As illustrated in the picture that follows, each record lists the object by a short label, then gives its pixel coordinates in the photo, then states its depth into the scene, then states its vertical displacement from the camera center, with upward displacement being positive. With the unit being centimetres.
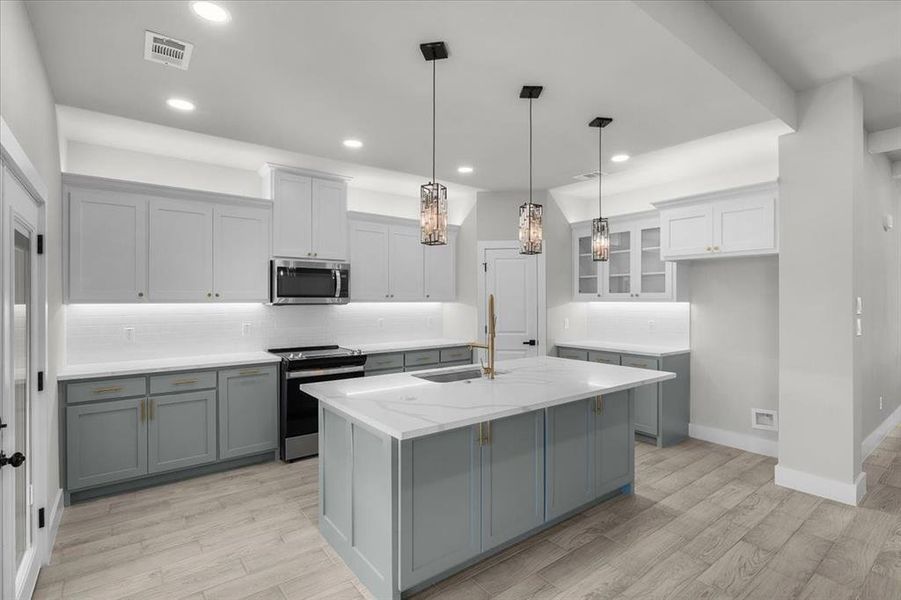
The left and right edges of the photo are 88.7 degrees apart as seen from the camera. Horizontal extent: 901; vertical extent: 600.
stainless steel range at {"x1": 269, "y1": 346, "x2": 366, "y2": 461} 425 -93
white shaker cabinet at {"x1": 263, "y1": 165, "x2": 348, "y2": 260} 462 +92
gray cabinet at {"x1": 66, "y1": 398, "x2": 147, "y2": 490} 335 -105
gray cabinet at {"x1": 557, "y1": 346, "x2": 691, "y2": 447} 467 -107
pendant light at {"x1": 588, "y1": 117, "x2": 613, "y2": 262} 328 +42
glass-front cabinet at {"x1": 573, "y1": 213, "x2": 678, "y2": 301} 511 +38
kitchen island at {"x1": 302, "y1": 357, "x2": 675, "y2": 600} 223 -93
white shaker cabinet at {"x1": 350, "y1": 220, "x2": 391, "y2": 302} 520 +45
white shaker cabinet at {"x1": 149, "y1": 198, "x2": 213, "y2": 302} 400 +45
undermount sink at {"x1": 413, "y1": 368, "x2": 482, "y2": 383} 322 -54
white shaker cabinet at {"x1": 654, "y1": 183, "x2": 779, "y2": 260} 404 +71
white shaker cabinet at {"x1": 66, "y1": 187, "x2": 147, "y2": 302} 364 +46
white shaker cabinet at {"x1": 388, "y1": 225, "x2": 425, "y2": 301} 551 +45
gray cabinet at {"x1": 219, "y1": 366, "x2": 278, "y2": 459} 400 -98
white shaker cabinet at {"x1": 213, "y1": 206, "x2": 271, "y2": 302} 432 +46
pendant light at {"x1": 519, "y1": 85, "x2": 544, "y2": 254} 287 +47
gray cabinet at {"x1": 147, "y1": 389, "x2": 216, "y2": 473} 367 -106
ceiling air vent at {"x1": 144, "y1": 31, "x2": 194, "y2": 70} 233 +132
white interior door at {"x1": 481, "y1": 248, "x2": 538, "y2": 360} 571 +7
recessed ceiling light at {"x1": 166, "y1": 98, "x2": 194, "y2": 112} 304 +132
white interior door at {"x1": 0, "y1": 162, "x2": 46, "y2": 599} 187 -37
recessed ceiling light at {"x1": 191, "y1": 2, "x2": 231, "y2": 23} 206 +132
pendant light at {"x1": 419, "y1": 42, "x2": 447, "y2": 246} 251 +48
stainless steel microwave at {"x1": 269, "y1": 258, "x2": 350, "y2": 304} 454 +20
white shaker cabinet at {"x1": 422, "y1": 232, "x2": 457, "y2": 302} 578 +36
